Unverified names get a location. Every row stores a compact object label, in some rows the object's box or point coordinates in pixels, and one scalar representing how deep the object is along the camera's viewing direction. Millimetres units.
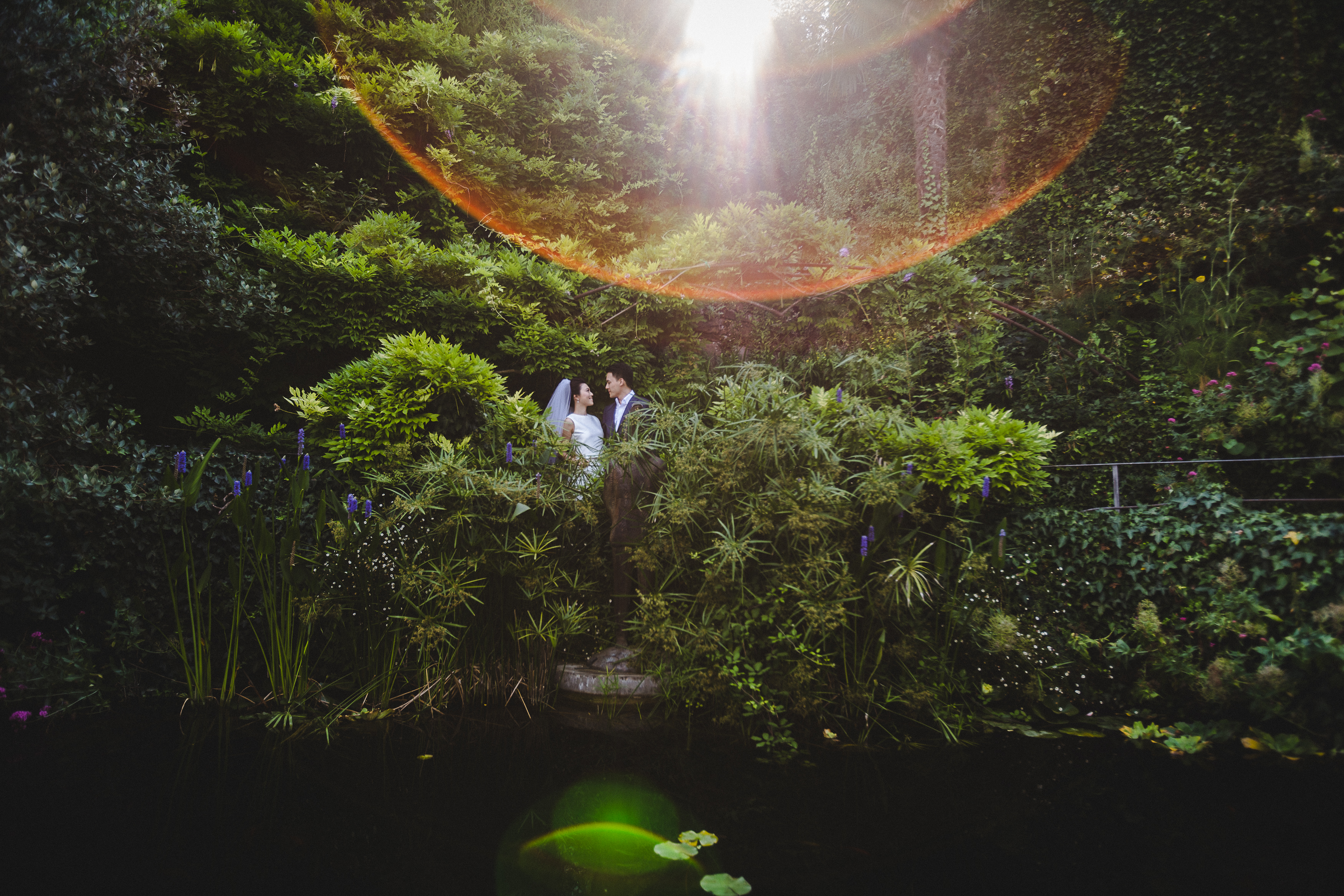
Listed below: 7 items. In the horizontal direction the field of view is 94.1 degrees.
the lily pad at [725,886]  1740
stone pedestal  3350
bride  4840
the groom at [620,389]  5496
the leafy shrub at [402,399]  4738
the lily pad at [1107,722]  3043
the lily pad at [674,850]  1923
